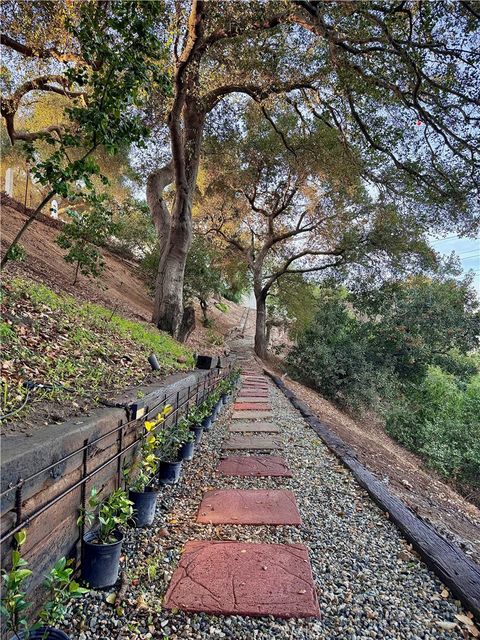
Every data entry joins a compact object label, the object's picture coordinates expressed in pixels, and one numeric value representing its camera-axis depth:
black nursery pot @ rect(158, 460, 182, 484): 2.75
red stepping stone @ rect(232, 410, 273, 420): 5.02
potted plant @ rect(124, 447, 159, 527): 2.13
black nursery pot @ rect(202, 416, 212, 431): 4.33
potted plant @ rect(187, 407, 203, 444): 3.78
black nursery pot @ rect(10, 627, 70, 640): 1.18
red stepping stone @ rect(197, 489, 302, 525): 2.31
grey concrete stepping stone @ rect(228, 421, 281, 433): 4.41
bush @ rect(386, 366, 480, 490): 7.41
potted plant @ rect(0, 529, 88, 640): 1.11
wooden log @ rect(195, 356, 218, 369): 5.23
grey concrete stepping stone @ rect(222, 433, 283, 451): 3.76
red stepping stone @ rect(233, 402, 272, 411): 5.56
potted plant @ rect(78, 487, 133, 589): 1.61
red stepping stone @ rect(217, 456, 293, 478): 3.08
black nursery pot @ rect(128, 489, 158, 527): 2.13
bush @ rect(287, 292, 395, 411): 10.10
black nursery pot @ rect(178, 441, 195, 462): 3.19
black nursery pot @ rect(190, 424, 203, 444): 3.77
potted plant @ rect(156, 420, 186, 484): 2.76
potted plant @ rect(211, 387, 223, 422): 4.82
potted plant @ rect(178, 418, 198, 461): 3.17
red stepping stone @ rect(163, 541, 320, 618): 1.57
